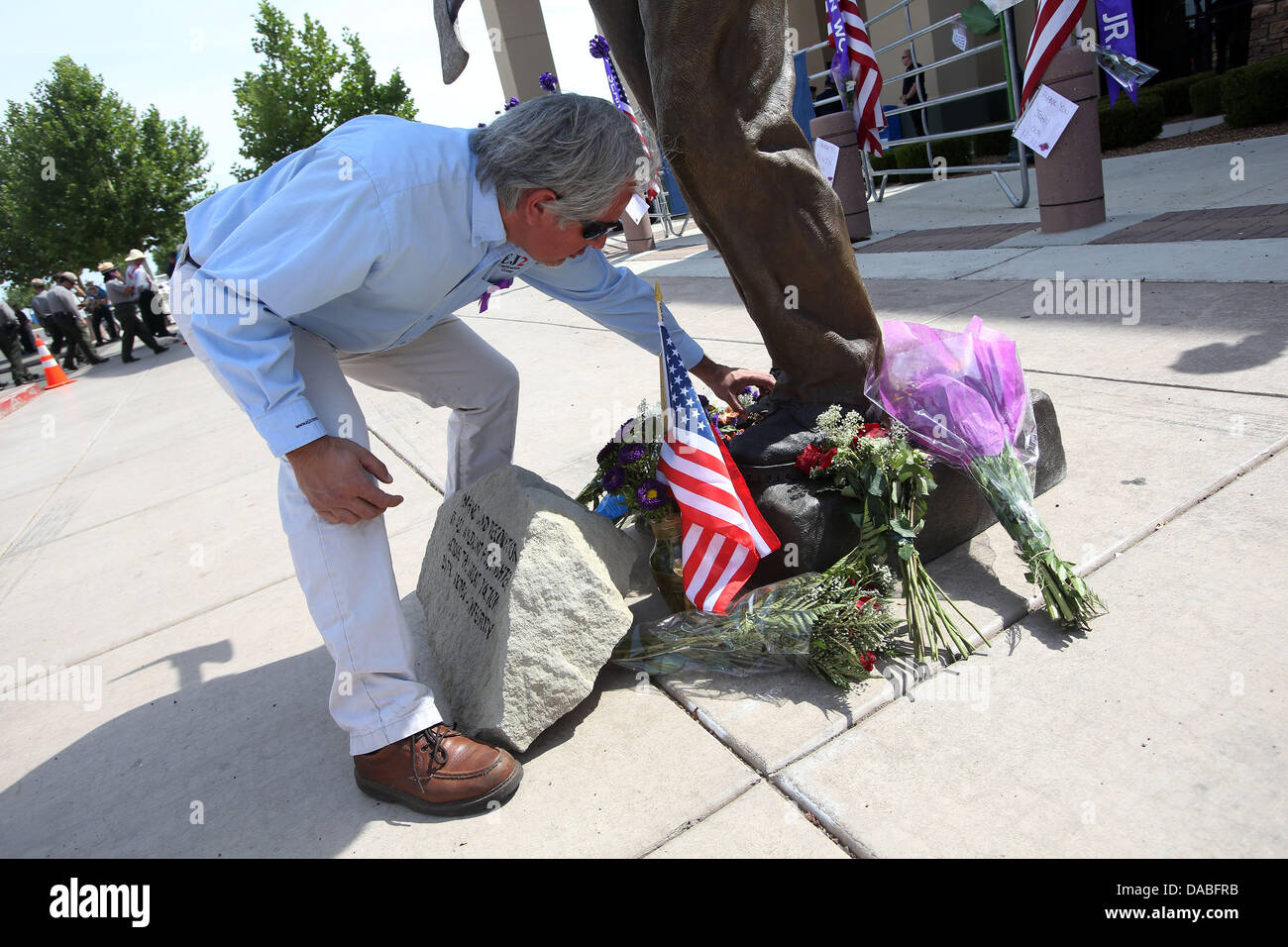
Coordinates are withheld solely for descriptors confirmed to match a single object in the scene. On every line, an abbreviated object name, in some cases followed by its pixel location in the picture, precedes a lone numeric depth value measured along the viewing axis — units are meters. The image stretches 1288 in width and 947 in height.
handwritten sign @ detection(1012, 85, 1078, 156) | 6.06
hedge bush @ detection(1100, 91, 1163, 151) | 10.41
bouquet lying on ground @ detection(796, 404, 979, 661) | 2.37
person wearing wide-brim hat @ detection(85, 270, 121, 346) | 20.64
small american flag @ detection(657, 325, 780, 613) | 2.46
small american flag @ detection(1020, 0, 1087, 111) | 5.89
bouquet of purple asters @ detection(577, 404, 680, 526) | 2.77
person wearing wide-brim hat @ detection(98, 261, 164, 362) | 15.12
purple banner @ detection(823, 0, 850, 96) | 8.52
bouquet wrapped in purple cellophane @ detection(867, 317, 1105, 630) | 2.49
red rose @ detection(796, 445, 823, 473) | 2.69
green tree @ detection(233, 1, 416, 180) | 24.81
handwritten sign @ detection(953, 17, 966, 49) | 9.15
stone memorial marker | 2.28
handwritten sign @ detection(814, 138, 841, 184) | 8.31
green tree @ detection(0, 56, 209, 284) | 23.75
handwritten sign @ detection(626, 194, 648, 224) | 11.00
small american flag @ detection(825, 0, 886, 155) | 8.29
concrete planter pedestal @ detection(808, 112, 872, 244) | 8.37
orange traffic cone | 14.72
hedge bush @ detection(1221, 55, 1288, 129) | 8.85
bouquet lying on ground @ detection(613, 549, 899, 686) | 2.33
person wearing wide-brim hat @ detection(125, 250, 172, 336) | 15.38
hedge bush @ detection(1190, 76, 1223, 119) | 10.62
